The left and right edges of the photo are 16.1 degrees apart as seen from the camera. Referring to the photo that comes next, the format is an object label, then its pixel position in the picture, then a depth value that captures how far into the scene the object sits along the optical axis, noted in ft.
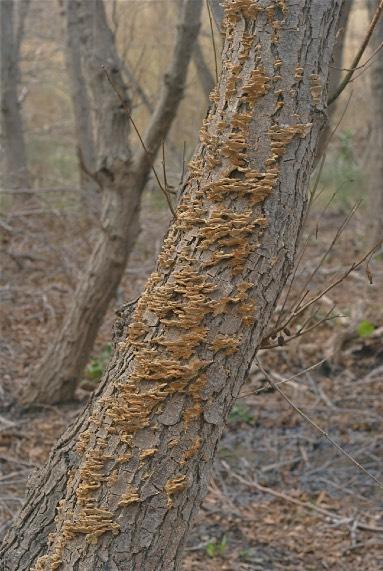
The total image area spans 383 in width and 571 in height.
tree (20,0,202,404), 30.95
